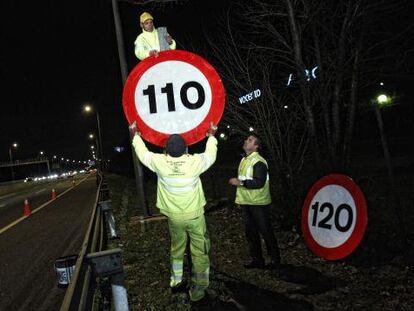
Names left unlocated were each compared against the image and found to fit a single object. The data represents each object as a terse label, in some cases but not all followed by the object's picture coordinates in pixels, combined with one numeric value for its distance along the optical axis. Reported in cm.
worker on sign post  354
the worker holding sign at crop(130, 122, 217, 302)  433
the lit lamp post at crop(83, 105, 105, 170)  3692
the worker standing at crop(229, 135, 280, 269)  611
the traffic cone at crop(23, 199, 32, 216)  1799
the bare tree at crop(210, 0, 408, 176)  688
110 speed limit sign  329
